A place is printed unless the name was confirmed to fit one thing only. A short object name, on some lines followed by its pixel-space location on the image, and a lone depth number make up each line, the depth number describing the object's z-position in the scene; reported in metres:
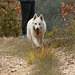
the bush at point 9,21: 23.05
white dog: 11.11
